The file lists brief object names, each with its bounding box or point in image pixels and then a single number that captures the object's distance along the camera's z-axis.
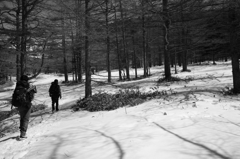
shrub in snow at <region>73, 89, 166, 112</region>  7.99
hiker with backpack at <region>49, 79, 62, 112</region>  9.63
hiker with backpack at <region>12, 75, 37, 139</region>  5.18
